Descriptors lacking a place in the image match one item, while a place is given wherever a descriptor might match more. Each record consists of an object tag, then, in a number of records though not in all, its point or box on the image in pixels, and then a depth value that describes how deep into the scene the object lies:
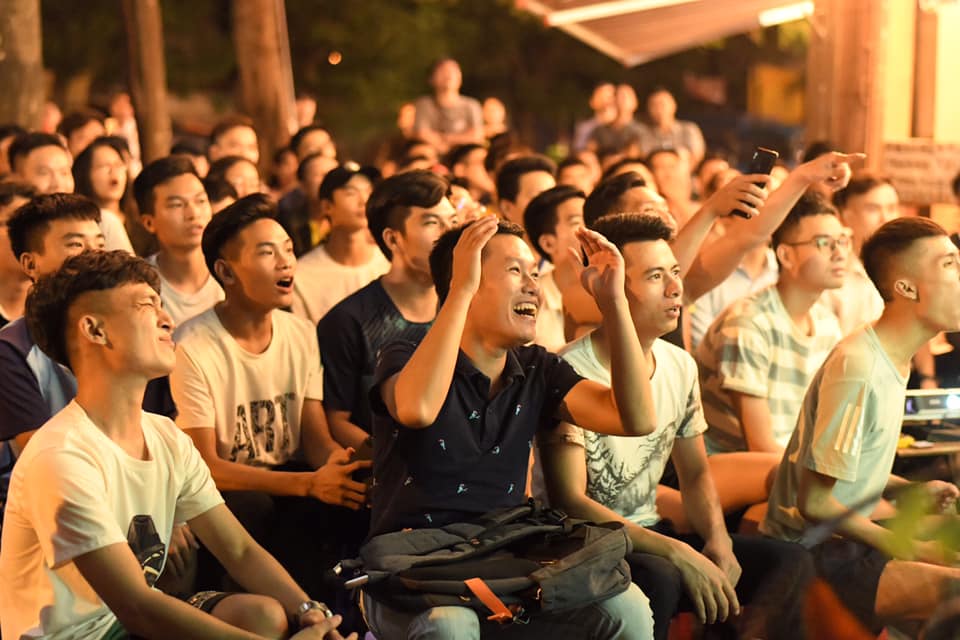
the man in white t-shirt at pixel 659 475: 4.53
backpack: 3.93
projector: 5.54
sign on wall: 10.99
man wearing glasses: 5.80
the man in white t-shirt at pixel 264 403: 5.06
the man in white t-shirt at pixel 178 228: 6.36
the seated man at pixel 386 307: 5.73
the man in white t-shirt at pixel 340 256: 7.04
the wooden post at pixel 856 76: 10.54
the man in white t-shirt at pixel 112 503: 3.69
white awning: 13.54
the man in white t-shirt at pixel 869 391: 4.77
